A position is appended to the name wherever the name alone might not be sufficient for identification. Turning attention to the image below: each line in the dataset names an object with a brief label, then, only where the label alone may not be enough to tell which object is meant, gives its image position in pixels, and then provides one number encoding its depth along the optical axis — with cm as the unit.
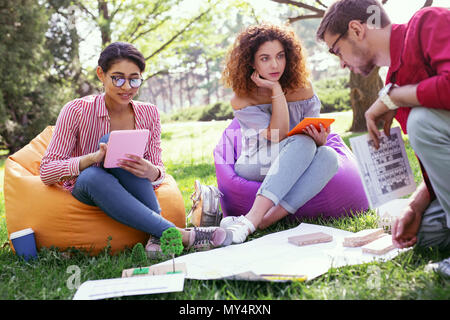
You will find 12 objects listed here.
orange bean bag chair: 235
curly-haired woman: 251
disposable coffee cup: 229
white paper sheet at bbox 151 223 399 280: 183
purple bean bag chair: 273
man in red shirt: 156
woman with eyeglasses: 223
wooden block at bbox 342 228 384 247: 210
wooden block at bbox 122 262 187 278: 184
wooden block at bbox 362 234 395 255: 194
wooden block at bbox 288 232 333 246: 221
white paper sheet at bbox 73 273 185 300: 161
